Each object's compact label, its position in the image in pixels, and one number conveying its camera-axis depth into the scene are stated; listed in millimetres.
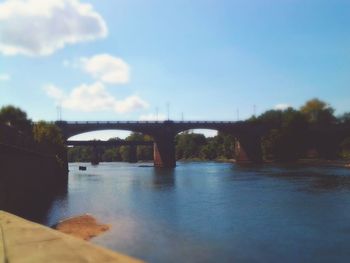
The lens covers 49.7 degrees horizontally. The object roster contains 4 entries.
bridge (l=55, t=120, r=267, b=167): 106375
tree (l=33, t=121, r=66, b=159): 74625
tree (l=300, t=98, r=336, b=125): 158125
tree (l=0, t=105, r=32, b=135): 85688
